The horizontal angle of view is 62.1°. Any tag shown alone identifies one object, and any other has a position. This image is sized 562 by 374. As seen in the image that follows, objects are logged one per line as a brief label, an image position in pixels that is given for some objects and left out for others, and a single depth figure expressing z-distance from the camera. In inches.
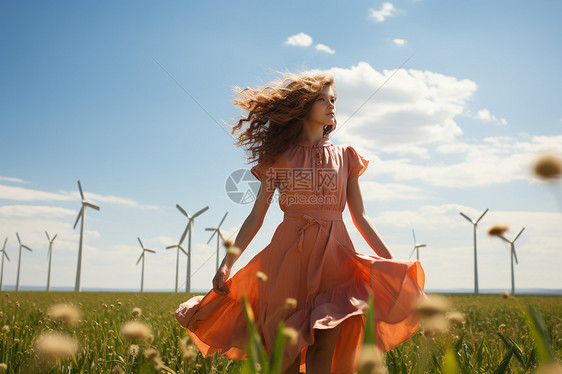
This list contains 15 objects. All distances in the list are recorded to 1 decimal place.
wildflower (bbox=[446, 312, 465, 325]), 66.6
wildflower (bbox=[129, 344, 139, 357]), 105.9
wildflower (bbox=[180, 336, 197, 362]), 69.3
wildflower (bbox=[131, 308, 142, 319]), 95.0
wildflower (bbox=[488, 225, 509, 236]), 66.5
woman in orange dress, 118.9
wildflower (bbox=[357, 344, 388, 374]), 48.0
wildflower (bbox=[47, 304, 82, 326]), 68.5
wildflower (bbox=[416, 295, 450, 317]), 55.9
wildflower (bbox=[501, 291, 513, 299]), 60.1
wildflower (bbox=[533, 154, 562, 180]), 58.9
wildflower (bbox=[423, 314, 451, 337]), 54.3
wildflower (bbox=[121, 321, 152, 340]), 68.1
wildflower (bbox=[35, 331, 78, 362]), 67.7
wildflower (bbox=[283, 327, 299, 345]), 52.7
